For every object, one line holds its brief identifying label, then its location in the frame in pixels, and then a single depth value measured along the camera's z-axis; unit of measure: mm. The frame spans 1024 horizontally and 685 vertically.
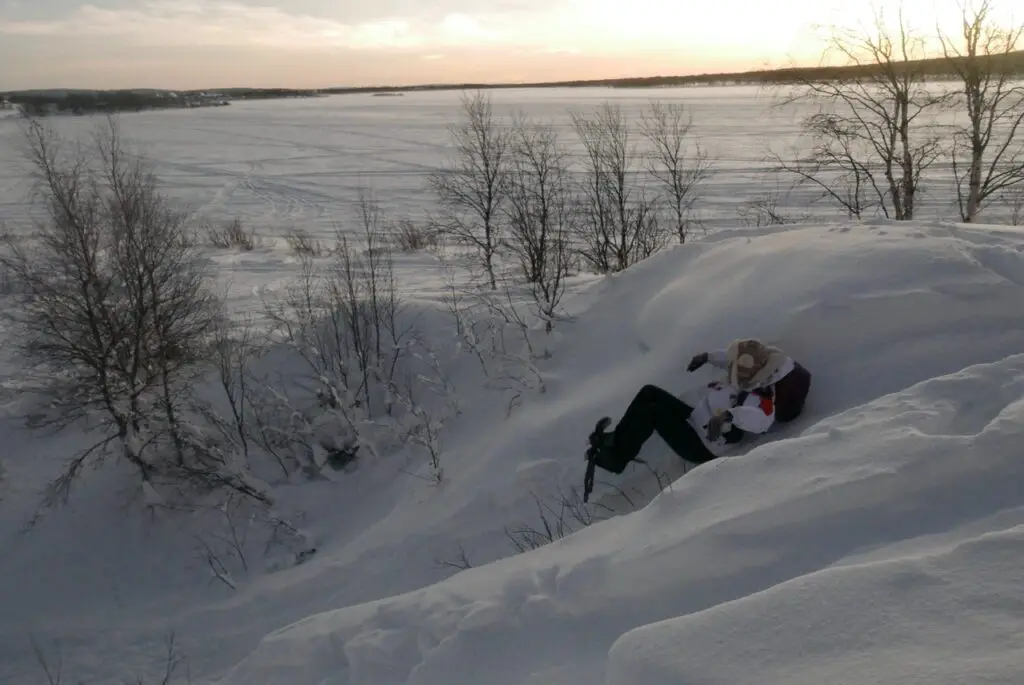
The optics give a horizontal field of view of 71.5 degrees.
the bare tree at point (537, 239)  13621
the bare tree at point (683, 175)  19453
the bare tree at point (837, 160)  16766
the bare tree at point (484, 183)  18875
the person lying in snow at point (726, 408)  5164
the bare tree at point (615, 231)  16125
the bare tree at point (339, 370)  10812
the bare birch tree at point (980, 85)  15602
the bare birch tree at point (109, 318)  11219
